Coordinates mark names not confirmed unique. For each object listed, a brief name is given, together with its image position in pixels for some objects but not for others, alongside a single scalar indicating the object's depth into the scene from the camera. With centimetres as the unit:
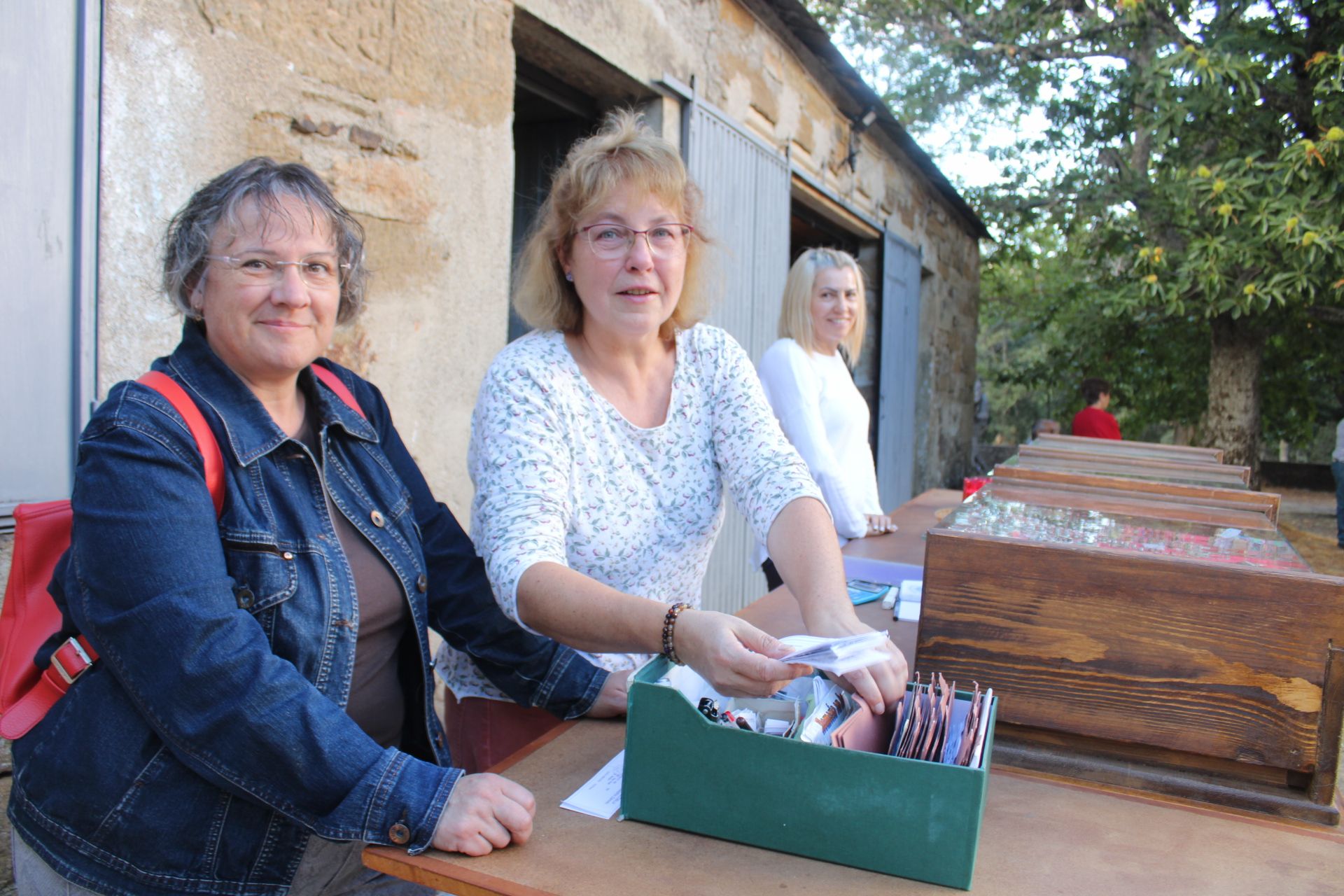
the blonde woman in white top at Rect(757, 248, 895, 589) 313
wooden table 102
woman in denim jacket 108
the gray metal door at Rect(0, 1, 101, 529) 185
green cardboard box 99
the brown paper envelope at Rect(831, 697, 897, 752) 109
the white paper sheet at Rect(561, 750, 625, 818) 117
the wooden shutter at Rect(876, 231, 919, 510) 809
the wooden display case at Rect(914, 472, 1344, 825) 121
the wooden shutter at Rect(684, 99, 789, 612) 458
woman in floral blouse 151
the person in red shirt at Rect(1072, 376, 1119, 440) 759
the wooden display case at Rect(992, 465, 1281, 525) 201
